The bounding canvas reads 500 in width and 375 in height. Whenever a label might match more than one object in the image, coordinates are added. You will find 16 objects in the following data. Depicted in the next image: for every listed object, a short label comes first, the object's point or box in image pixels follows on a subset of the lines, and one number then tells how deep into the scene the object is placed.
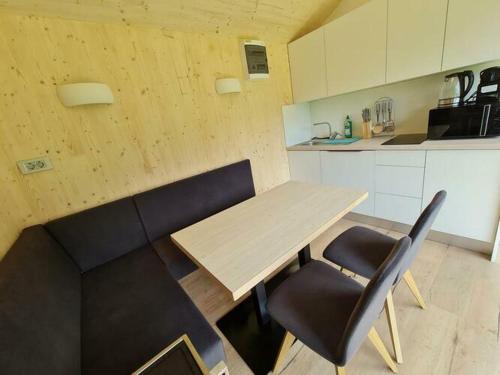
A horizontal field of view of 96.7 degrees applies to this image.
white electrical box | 2.29
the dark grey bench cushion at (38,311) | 0.70
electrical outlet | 1.41
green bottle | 2.68
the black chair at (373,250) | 0.93
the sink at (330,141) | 2.45
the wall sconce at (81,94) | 1.39
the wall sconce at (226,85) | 2.10
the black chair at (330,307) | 0.67
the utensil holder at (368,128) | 2.49
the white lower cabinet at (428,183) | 1.62
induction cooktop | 1.94
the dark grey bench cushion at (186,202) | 1.81
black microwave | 1.56
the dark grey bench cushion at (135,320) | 0.93
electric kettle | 1.69
